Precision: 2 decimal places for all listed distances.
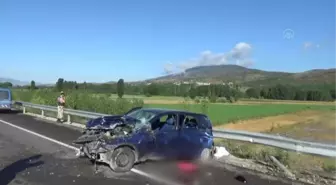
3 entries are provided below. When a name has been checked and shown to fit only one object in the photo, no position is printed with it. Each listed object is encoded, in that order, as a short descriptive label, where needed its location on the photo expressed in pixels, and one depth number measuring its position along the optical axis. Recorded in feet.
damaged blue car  30.55
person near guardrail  75.21
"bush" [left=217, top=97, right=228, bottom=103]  330.75
